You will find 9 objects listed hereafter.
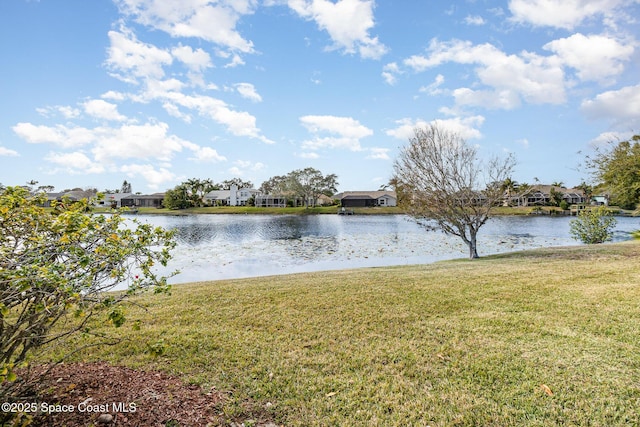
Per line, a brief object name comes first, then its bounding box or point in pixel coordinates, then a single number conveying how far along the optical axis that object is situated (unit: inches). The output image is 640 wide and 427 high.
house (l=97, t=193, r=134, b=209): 3088.8
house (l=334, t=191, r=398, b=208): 2933.1
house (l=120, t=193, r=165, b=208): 3181.6
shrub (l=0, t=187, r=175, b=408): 96.3
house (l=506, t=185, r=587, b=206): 2655.0
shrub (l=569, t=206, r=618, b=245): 743.1
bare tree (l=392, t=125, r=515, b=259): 587.5
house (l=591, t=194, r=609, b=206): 2733.8
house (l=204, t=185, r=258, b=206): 3211.1
